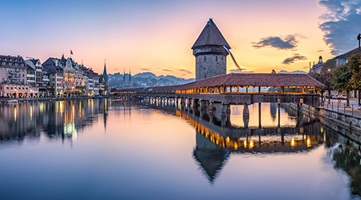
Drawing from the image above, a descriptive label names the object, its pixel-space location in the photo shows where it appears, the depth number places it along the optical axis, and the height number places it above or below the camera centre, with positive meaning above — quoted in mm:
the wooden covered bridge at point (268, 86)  37219 +1093
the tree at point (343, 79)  39719 +2055
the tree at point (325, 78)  59000 +3387
